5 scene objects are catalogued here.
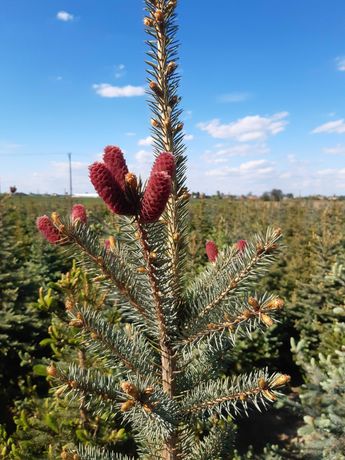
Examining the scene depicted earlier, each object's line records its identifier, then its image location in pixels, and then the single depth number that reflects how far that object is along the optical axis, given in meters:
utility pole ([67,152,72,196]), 54.14
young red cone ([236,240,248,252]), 0.38
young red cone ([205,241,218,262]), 0.43
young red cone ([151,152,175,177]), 0.25
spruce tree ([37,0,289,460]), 0.30
